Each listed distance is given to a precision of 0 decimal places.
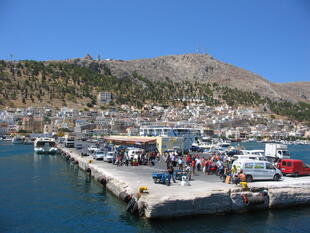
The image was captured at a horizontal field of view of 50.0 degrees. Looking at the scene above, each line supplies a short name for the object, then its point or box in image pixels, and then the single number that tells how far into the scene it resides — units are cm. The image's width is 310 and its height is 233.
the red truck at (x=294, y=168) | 2288
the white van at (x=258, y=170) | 1992
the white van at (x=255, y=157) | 3122
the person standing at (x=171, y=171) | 1968
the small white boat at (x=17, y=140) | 10423
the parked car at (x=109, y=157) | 3266
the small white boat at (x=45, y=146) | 5778
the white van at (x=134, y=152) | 3295
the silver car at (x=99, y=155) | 3612
